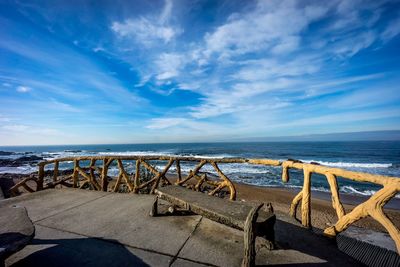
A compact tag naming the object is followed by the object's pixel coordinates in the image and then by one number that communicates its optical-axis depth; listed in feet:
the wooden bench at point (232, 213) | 7.03
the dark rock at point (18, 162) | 112.43
